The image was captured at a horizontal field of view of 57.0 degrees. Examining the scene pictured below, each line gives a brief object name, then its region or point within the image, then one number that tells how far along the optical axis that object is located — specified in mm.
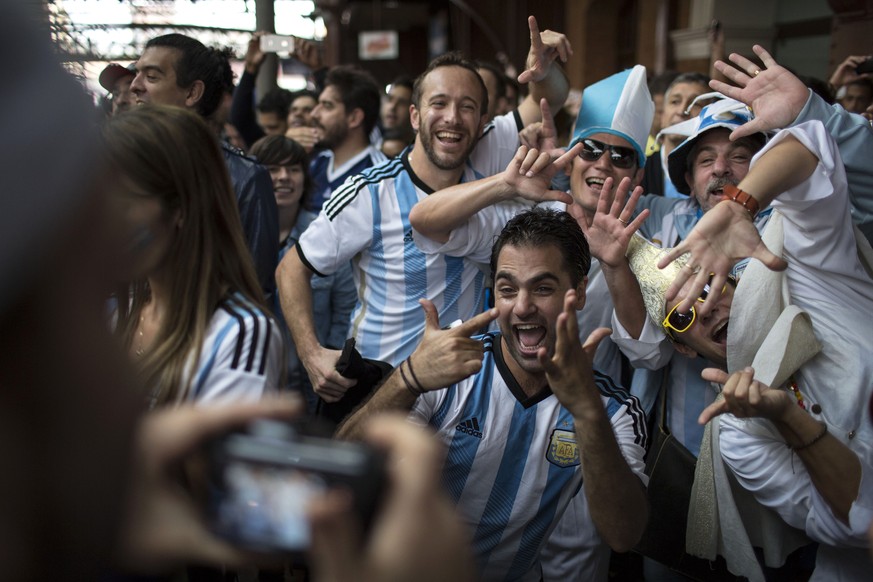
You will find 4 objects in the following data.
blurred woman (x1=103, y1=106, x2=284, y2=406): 1507
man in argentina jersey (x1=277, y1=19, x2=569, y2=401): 3014
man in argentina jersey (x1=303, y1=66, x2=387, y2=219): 4598
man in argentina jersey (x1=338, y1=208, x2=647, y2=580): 2016
